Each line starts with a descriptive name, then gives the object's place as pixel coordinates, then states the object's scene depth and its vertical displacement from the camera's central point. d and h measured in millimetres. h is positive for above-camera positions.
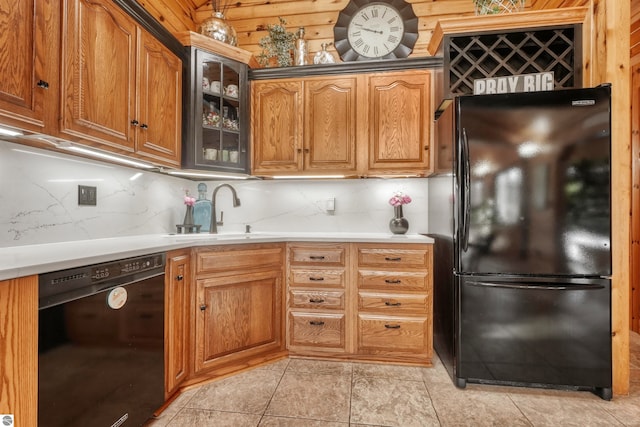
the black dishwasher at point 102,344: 1066 -521
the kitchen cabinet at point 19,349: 952 -422
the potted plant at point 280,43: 2686 +1469
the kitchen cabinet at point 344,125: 2426 +704
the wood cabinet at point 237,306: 1914 -599
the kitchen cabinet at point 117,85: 1449 +702
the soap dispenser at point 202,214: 2633 -6
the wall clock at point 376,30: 2682 +1588
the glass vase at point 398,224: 2531 -82
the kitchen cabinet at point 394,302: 2135 -601
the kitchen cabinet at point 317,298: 2205 -596
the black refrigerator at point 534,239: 1745 -143
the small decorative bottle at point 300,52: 2752 +1414
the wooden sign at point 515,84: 1902 +800
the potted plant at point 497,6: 2275 +1508
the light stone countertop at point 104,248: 1030 -166
